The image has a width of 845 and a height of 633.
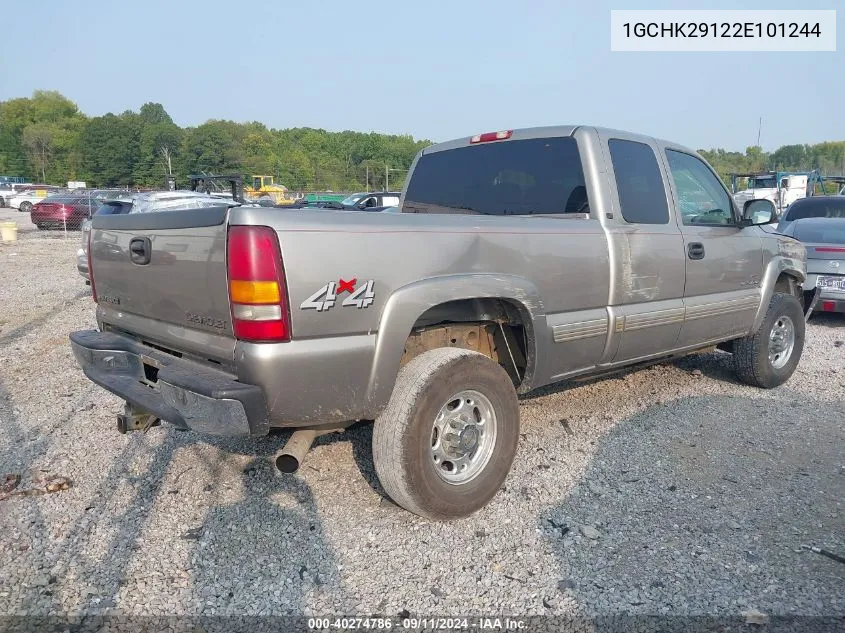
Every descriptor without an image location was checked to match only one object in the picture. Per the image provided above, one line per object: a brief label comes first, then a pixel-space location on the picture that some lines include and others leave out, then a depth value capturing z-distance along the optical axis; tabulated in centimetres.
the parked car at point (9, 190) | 4043
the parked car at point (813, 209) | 964
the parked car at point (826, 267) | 770
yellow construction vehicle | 2839
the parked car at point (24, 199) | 3808
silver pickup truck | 257
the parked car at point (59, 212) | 2366
